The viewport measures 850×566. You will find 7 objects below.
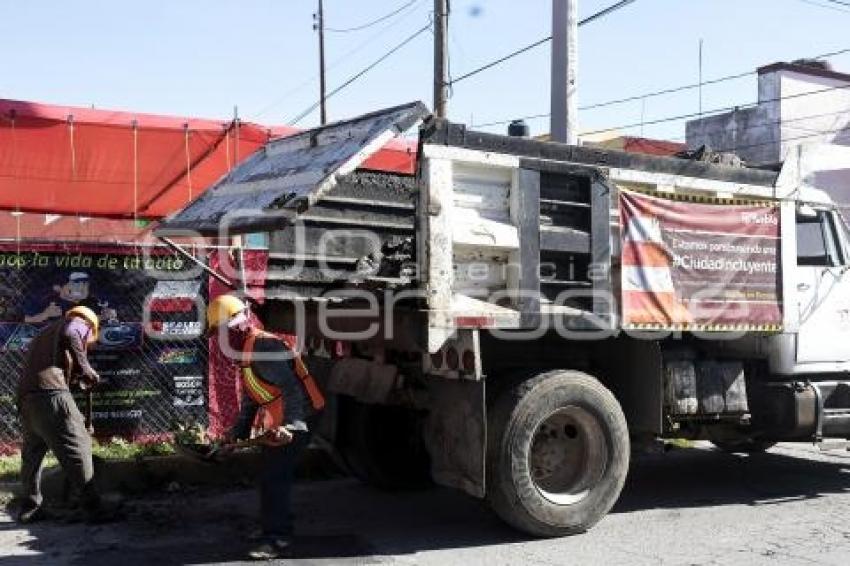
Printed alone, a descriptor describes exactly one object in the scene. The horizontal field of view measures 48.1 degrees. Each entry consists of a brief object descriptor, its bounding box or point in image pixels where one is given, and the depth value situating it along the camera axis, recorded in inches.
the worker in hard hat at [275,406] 229.8
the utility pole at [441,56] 604.1
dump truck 238.1
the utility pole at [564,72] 445.7
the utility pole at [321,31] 1286.9
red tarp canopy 464.8
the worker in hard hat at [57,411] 262.8
